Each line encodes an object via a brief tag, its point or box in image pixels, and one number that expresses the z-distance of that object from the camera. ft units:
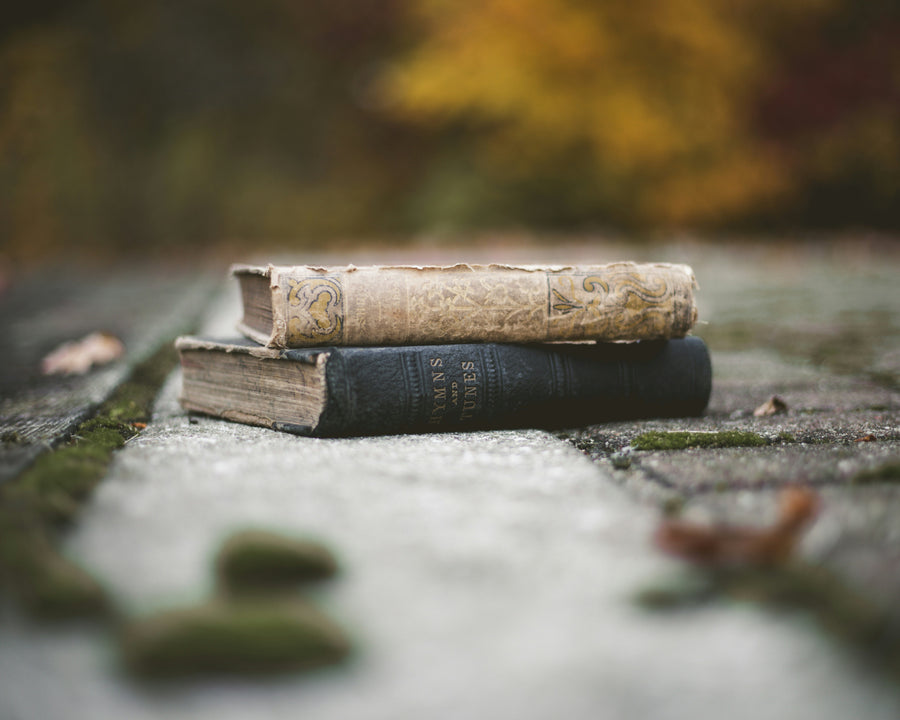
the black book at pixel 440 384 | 2.59
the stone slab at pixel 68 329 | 2.60
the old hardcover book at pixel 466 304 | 2.61
